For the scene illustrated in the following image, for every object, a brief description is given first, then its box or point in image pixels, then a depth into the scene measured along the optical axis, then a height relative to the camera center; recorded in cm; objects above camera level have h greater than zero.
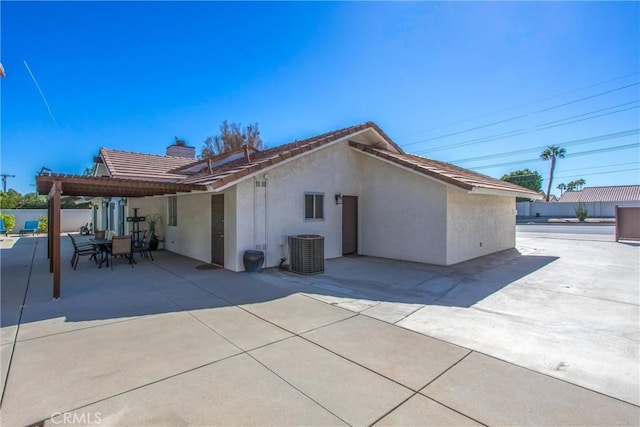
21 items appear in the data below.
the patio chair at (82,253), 962 -119
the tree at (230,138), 2659 +687
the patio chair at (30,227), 2217 -76
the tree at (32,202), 3793 +194
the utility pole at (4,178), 4467 +582
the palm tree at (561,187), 6952 +626
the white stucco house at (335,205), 903 +34
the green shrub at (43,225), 2305 -62
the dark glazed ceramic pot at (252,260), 857 -126
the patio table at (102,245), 967 -92
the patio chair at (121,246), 942 -92
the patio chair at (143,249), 1040 -116
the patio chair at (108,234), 1321 -77
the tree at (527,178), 6078 +715
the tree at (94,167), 1861 +314
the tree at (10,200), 3146 +193
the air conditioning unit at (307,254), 868 -114
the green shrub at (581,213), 3179 +3
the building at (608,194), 4319 +291
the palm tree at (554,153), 5166 +1031
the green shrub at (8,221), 2209 -28
